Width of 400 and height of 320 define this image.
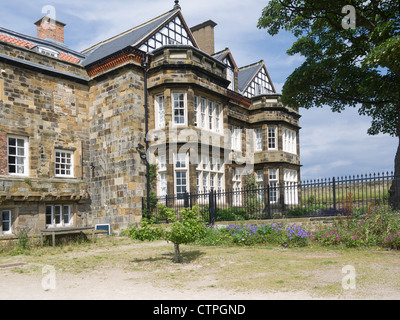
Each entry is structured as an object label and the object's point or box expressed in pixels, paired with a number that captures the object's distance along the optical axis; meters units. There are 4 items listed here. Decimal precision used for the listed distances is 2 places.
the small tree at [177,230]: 8.88
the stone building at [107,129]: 16.33
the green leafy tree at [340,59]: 13.89
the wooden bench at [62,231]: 12.88
